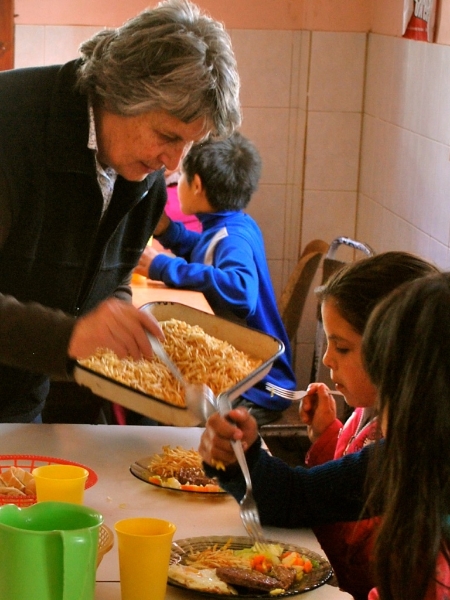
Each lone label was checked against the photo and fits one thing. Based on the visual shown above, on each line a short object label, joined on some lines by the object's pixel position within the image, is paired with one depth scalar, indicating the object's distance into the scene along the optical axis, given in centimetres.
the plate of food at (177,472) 240
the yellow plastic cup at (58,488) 215
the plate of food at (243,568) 206
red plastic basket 239
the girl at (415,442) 192
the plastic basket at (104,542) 204
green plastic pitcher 174
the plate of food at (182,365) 228
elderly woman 254
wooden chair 458
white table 211
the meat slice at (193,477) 243
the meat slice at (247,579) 206
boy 394
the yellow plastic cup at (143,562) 193
